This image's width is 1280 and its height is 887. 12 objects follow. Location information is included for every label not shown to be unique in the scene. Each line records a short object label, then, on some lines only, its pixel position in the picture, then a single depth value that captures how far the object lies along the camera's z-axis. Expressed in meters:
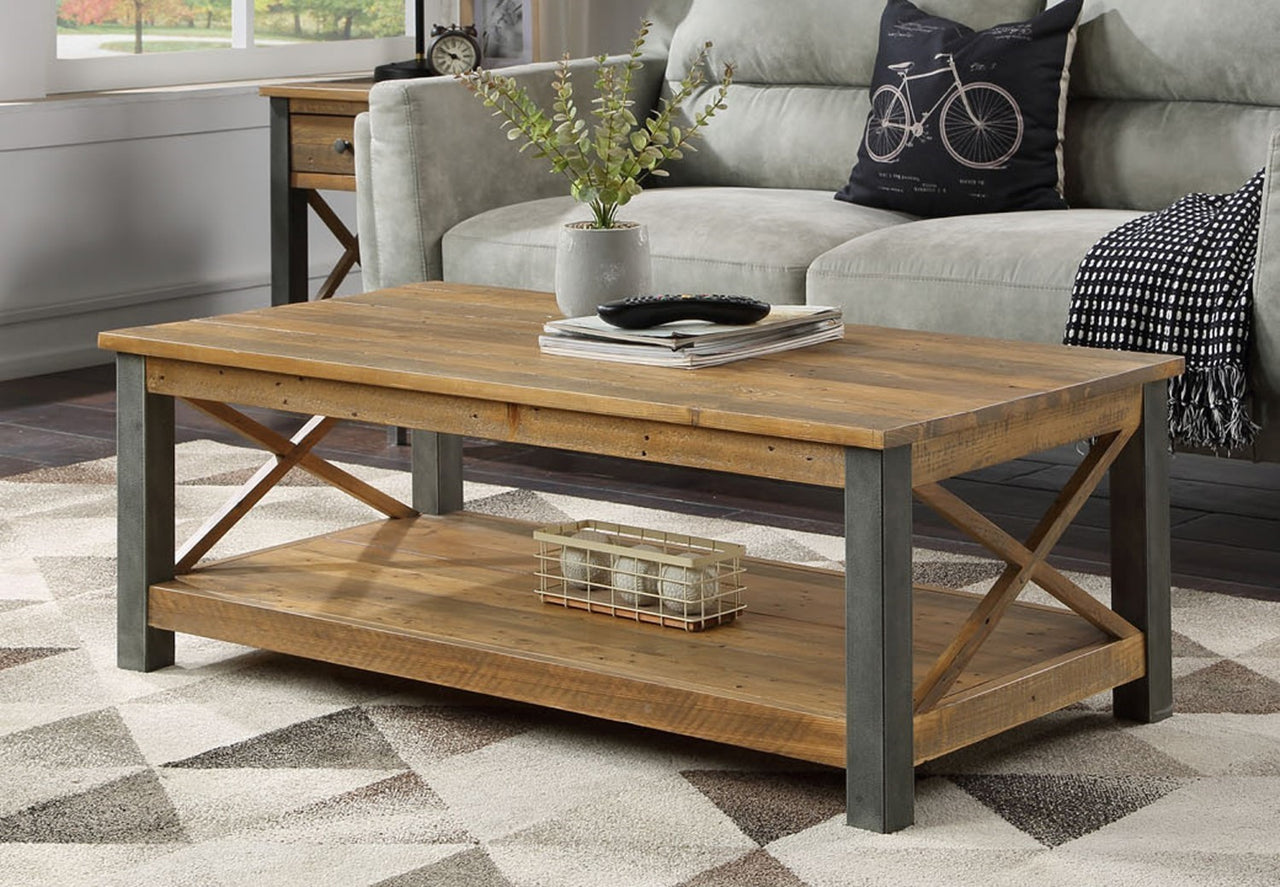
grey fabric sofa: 4.72
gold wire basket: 3.47
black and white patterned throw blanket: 4.36
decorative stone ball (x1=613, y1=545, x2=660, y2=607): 3.51
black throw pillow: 5.29
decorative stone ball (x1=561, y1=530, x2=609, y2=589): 3.62
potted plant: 3.75
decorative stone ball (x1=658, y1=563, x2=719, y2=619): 3.46
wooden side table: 6.26
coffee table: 2.93
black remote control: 3.44
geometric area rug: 2.80
